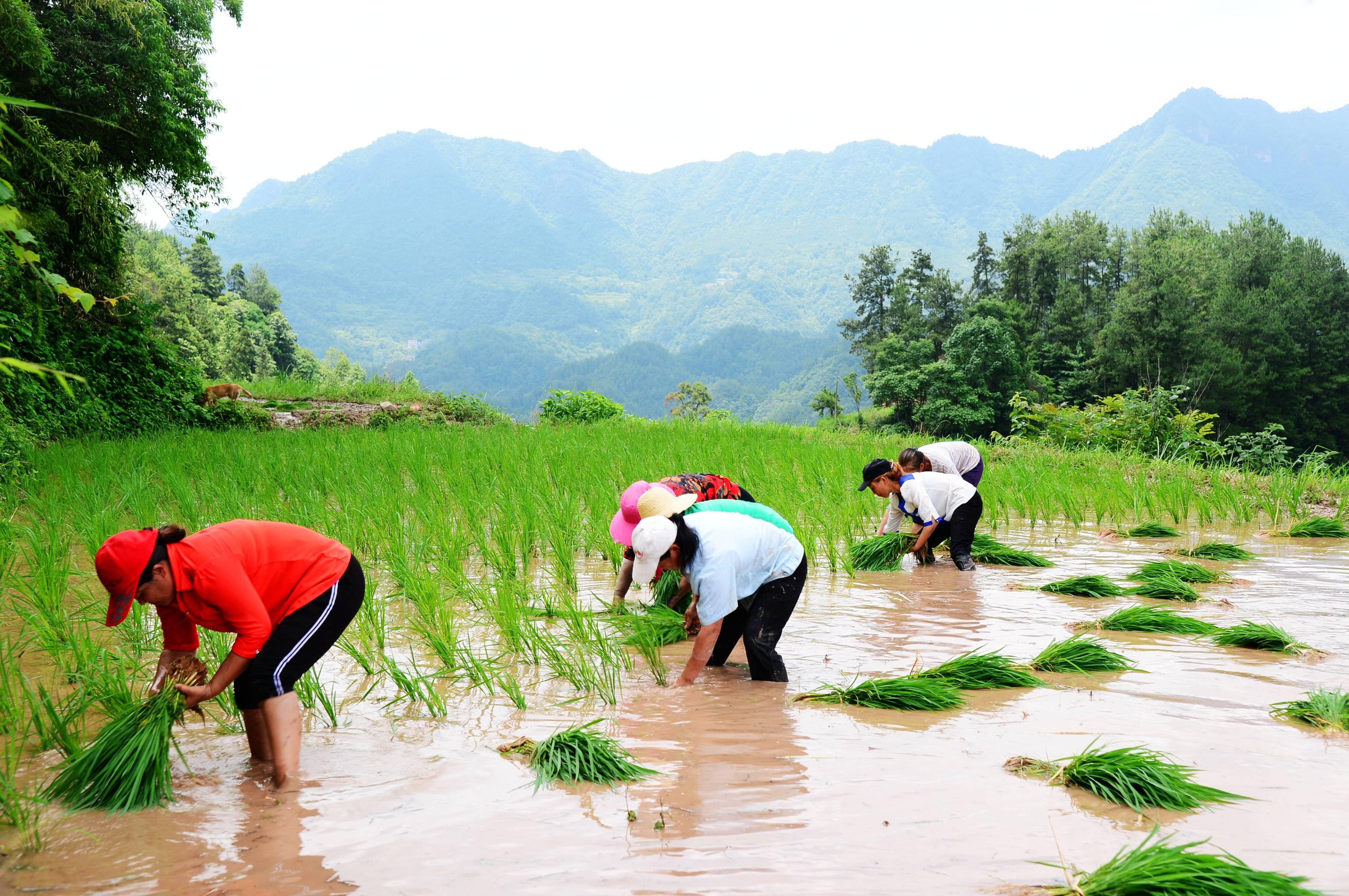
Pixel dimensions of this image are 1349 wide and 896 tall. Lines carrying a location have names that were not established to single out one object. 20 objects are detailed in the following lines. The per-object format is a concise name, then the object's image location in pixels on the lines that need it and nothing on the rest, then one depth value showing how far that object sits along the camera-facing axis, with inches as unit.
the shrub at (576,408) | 707.4
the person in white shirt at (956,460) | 262.7
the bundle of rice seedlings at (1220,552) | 257.6
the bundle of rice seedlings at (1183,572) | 221.9
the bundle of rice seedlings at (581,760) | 105.0
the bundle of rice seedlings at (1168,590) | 203.8
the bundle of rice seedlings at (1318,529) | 298.5
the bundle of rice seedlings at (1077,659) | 146.9
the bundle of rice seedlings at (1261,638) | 157.8
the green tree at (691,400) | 1652.3
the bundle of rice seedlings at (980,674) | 138.9
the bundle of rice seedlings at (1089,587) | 207.5
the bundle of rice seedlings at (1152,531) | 300.2
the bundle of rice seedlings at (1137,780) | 94.5
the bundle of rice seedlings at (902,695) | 129.3
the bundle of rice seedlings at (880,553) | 241.0
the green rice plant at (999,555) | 248.8
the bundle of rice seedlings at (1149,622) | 172.6
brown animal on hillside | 535.5
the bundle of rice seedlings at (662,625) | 164.9
